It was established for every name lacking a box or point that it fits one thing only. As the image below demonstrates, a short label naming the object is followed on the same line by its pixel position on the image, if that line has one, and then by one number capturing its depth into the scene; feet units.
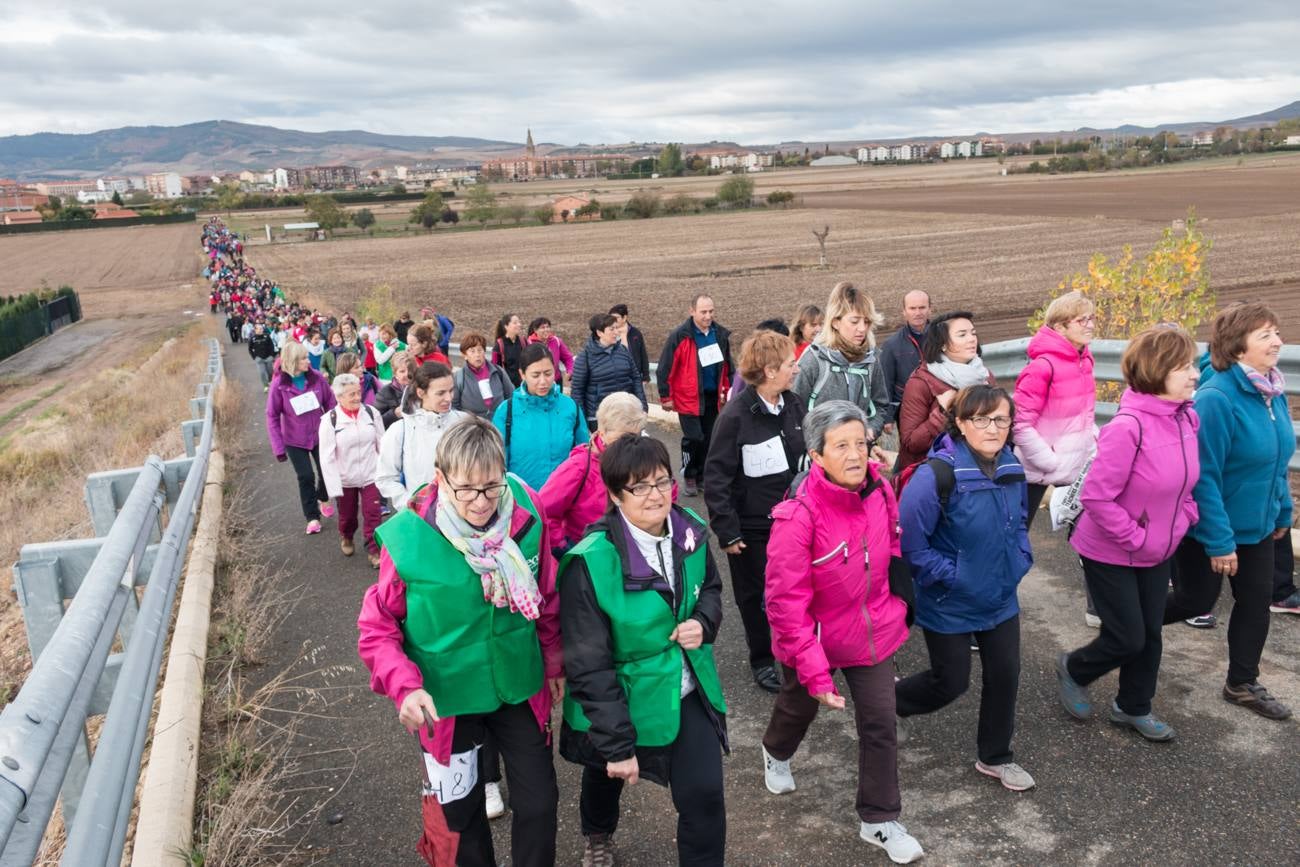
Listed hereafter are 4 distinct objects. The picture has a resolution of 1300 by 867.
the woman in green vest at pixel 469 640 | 9.87
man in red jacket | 27.63
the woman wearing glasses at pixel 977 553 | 12.37
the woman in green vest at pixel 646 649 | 10.01
